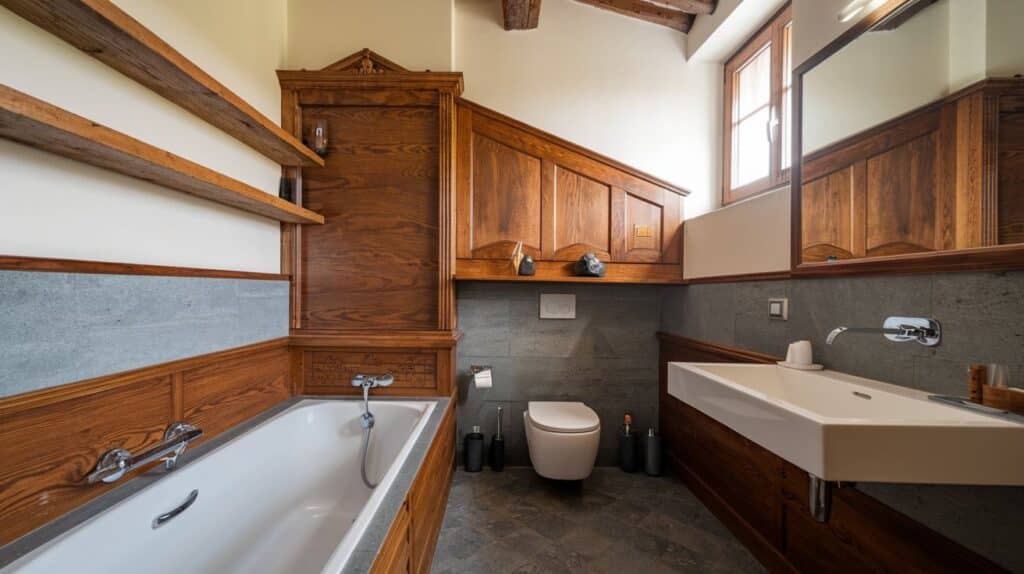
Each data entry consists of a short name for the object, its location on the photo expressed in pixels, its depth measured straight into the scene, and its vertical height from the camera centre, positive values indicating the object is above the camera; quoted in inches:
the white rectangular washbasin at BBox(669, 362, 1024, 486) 28.2 -12.9
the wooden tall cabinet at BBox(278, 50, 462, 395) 79.2 +15.1
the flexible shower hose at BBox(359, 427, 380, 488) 65.9 -32.0
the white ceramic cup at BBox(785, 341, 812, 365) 52.9 -9.8
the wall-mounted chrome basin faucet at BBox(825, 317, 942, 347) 38.7 -4.8
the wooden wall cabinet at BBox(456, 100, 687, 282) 87.3 +20.2
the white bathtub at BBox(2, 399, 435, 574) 35.6 -30.2
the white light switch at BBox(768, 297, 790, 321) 58.8 -3.5
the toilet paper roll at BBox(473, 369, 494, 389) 83.4 -22.3
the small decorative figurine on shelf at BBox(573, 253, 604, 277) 85.7 +5.0
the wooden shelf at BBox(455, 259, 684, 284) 84.3 +3.6
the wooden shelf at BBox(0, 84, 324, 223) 30.5 +14.4
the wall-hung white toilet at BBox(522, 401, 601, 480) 72.4 -32.9
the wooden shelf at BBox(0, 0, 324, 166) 35.3 +27.2
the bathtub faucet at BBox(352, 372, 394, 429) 70.6 -20.1
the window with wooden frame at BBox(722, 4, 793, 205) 73.6 +40.3
